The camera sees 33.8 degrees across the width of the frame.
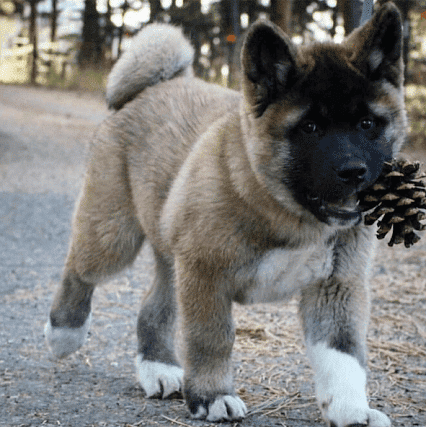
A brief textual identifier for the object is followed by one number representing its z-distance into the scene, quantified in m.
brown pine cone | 2.49
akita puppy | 2.44
